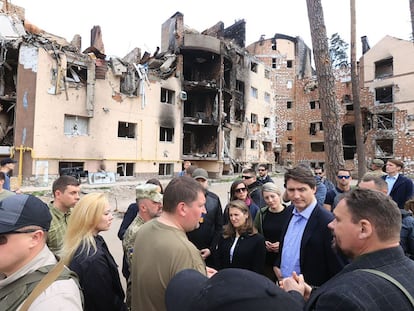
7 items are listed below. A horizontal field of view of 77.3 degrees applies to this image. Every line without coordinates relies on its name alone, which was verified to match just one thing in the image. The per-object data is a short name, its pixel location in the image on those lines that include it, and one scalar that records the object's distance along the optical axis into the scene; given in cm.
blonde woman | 205
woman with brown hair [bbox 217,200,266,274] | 297
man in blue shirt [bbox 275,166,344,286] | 235
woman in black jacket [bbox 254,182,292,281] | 332
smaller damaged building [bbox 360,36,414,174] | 2725
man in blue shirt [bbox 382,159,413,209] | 471
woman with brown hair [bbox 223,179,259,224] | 421
